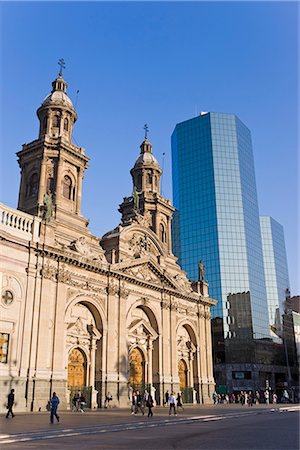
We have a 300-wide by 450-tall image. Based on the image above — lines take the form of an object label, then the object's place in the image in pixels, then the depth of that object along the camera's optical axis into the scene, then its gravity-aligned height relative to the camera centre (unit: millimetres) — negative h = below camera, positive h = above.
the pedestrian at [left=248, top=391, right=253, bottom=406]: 46469 -1988
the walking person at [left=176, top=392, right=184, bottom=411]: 35525 -1531
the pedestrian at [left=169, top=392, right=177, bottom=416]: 30219 -1258
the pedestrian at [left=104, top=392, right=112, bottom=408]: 38750 -1424
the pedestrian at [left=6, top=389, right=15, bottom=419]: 26166 -1087
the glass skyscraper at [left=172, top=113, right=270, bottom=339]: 95625 +36270
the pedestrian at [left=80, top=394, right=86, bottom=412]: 32522 -1456
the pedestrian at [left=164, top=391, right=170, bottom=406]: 45750 -1816
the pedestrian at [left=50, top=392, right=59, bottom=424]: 22808 -1163
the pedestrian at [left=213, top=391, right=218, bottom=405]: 52500 -1847
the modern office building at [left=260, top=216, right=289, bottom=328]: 119488 +32583
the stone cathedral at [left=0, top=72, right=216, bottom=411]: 33781 +7467
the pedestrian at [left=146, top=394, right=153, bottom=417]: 28953 -1332
